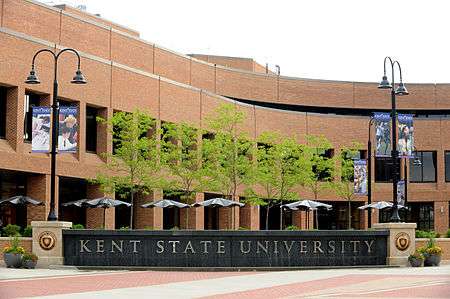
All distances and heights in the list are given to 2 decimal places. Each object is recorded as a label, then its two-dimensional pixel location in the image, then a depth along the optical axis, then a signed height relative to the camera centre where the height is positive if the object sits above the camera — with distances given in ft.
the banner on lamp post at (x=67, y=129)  123.34 +7.69
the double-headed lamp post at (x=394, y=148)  125.70 +5.62
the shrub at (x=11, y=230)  131.64 -6.52
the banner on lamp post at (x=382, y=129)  142.31 +9.27
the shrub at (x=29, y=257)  116.37 -9.12
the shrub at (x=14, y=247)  117.50 -8.08
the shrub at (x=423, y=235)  155.12 -7.89
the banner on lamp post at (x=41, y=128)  120.67 +7.62
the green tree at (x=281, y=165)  195.11 +4.84
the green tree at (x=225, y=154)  179.01 +6.53
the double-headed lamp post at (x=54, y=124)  118.52 +8.23
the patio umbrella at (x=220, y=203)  162.81 -2.85
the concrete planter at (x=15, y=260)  117.19 -9.58
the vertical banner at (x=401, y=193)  205.77 -1.03
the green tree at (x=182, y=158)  173.99 +5.61
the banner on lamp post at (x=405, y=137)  142.10 +8.14
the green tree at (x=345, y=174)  223.51 +3.48
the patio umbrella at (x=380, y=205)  184.78 -3.44
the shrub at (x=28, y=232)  131.03 -6.70
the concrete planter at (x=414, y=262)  124.36 -10.01
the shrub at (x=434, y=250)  127.65 -8.59
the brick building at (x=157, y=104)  158.51 +18.66
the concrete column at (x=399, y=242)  123.44 -7.27
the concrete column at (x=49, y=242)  118.93 -7.44
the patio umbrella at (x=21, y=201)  145.07 -2.49
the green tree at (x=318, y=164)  205.05 +5.58
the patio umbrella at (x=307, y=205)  176.65 -3.37
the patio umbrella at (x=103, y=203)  153.17 -2.85
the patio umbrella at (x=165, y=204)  163.32 -3.19
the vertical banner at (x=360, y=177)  186.70 +2.29
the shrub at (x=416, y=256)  124.36 -9.19
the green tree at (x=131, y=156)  163.43 +5.48
